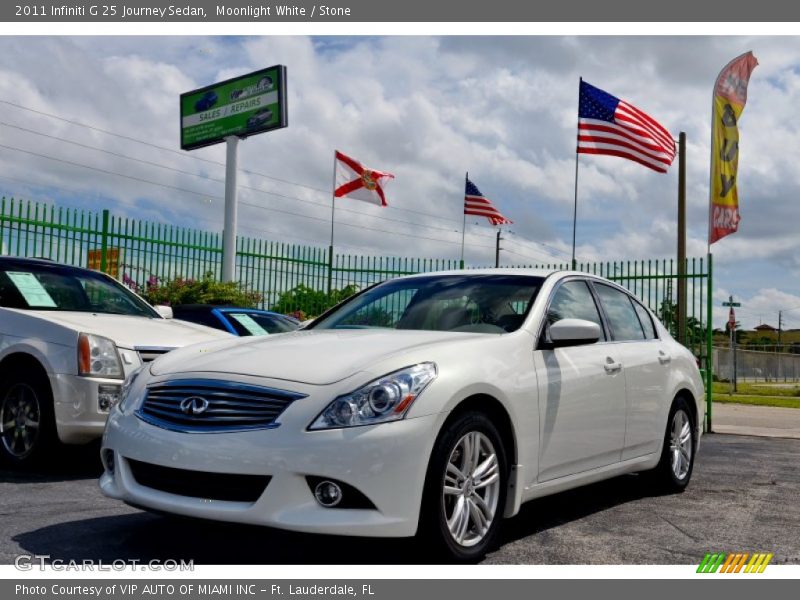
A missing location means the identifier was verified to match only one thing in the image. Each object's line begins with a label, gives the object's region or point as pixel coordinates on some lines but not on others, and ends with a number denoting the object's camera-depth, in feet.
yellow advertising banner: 50.34
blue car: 33.01
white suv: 21.36
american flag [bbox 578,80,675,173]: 55.26
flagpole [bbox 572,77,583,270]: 63.11
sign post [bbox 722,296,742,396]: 96.85
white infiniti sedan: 12.90
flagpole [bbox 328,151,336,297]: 58.23
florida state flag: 73.46
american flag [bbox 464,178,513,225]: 77.77
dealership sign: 64.80
